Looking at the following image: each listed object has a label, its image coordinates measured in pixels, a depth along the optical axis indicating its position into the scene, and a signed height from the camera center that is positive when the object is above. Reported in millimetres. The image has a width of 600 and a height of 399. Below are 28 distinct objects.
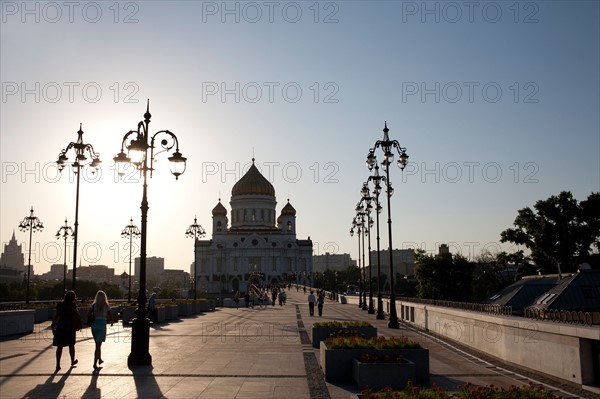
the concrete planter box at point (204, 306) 42188 -2788
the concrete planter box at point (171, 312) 32353 -2468
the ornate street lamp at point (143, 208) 14430 +1779
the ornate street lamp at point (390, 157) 25641 +5041
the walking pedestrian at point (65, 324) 13828 -1297
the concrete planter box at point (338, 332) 15957 -1904
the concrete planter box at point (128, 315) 28806 -2266
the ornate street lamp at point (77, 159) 23062 +4725
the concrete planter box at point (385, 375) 10977 -2091
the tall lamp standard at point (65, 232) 41281 +2911
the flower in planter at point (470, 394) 7332 -1690
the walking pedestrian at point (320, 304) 35500 -2246
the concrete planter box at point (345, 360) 12344 -2022
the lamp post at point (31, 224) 41312 +3518
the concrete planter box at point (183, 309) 36450 -2551
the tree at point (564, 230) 59219 +3759
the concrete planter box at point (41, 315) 31000 -2406
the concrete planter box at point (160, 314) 29989 -2382
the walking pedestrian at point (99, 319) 14094 -1235
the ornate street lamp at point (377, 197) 33344 +4501
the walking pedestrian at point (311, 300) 34244 -1915
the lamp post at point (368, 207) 37994 +4294
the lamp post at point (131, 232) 53703 +3718
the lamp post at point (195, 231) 56188 +3910
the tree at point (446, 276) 59844 -966
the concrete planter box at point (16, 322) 22281 -2026
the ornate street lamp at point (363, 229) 43066 +3199
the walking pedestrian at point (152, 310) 27803 -1964
